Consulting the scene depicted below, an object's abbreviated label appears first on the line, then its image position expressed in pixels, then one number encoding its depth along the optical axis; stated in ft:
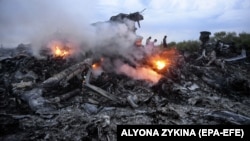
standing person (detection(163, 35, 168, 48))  51.78
